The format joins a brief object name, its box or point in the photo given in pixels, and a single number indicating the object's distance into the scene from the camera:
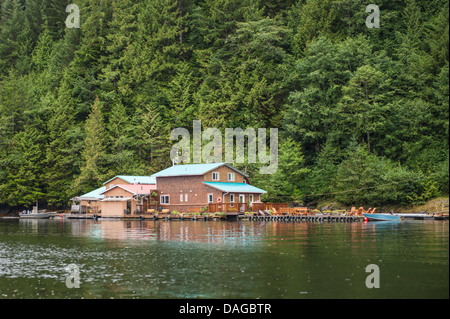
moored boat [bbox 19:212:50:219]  85.69
